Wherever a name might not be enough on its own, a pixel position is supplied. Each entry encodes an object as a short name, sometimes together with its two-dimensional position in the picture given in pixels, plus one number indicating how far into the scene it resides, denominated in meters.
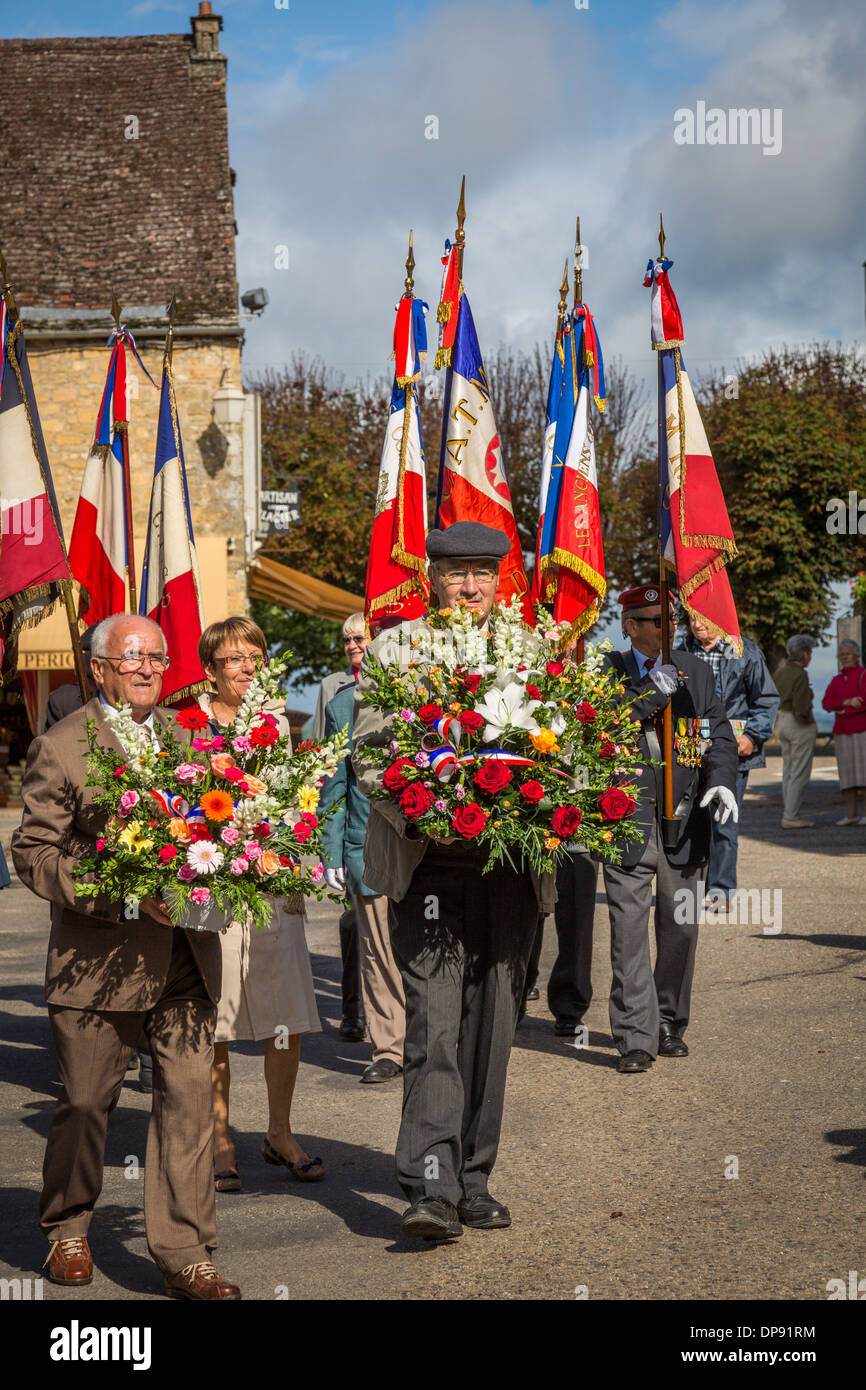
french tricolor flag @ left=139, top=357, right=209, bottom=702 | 8.44
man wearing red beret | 7.16
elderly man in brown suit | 4.43
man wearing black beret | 4.79
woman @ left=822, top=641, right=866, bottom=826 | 17.02
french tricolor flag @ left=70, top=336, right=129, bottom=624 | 8.70
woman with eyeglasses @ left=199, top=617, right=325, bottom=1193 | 5.56
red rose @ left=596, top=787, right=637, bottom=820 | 4.68
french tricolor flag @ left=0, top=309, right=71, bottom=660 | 6.64
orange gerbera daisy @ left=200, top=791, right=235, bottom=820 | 4.26
